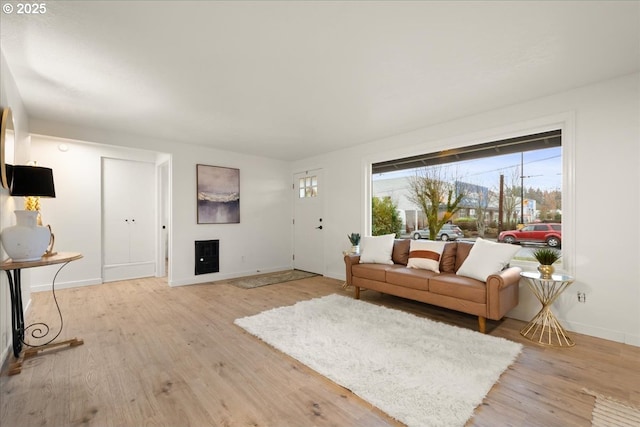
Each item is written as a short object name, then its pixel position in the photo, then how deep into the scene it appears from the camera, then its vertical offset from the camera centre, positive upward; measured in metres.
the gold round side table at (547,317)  2.65 -1.04
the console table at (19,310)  2.17 -0.80
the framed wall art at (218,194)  5.23 +0.34
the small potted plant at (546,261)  2.73 -0.49
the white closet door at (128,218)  5.13 -0.11
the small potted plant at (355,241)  4.68 -0.48
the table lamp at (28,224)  2.17 -0.09
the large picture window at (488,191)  3.30 +0.28
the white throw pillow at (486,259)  2.97 -0.52
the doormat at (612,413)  1.62 -1.21
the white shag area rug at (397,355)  1.79 -1.20
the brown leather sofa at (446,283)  2.80 -0.82
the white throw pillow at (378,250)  4.09 -0.56
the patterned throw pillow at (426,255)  3.59 -0.56
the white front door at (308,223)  5.81 -0.23
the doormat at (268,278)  4.94 -1.25
